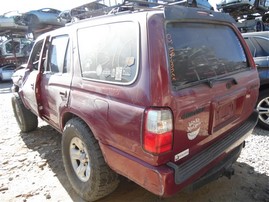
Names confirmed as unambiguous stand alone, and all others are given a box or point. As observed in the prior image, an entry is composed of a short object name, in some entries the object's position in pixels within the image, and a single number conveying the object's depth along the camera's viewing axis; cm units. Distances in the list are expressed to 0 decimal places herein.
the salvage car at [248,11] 1076
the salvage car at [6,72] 1415
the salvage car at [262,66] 434
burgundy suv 186
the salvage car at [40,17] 1303
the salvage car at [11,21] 1332
